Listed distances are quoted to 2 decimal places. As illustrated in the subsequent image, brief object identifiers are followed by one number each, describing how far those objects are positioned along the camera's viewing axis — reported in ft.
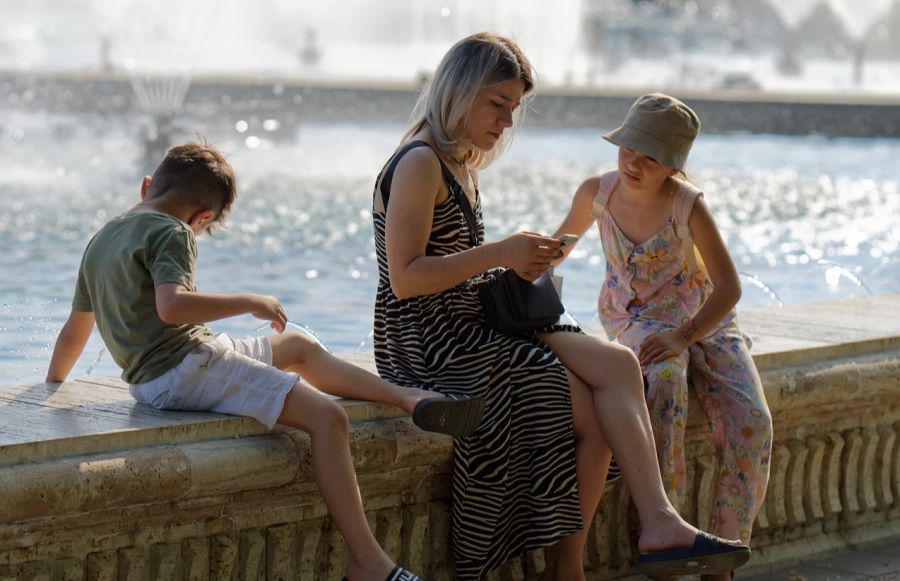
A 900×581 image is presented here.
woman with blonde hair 23.58
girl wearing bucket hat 26.13
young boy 21.61
